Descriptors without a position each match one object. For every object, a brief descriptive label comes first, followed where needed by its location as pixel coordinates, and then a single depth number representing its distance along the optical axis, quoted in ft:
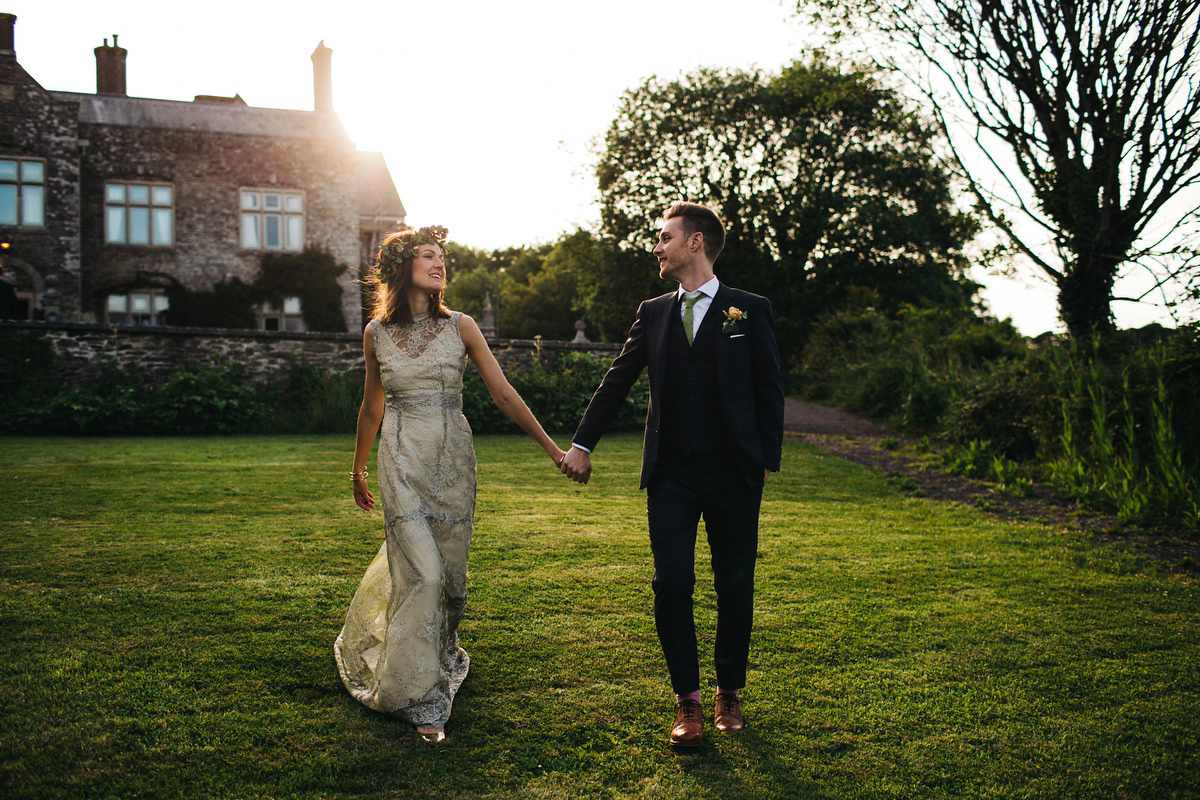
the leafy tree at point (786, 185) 104.88
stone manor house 75.15
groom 11.32
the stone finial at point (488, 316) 120.61
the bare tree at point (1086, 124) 40.37
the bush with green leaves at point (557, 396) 54.90
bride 11.66
